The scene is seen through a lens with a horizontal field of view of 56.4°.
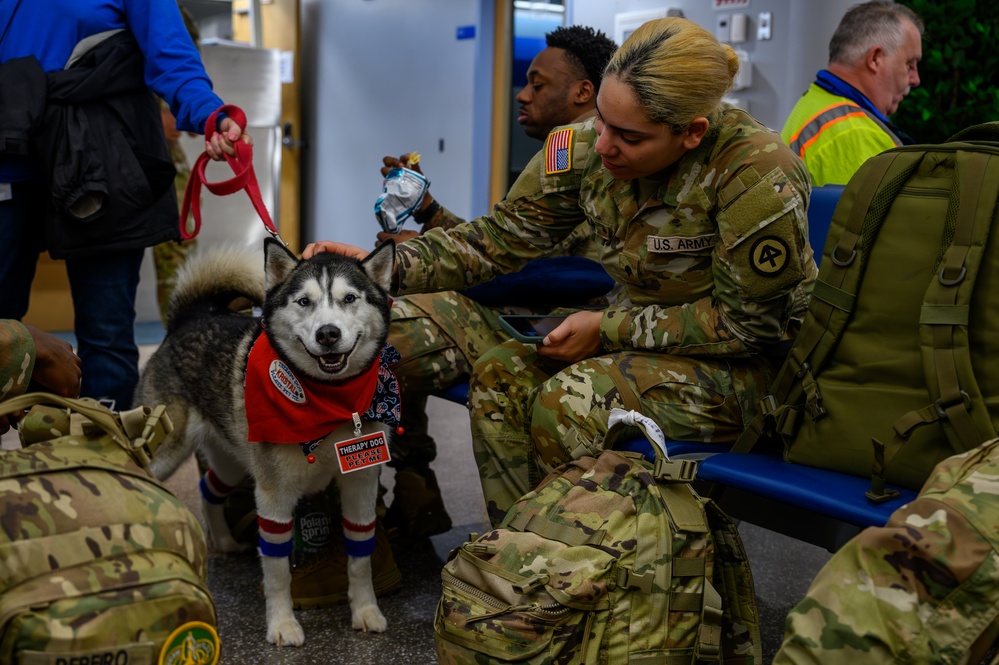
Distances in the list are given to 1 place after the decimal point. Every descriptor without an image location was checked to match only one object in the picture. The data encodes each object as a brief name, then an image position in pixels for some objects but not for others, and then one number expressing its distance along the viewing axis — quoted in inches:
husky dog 78.5
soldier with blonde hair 70.1
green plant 153.3
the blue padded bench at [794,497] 57.9
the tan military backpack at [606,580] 57.2
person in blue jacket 84.5
